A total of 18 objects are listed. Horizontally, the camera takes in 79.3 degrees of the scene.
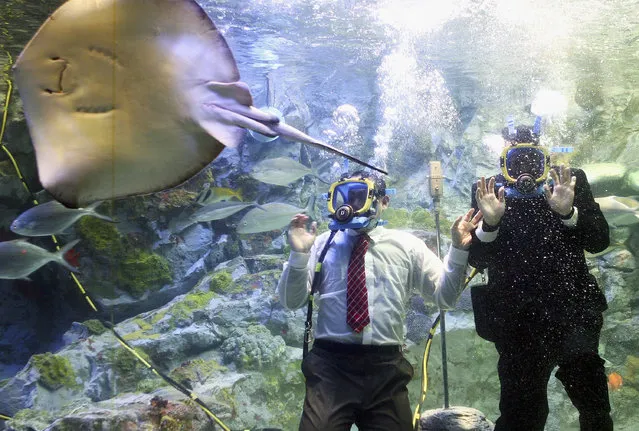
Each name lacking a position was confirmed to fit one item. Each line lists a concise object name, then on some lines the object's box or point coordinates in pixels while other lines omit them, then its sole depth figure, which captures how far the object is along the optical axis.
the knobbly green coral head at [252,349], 5.44
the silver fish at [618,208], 5.09
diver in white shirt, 2.57
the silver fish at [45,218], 4.06
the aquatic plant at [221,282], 6.28
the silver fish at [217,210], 4.88
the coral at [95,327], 6.03
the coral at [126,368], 5.35
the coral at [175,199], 6.40
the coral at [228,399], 4.46
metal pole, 3.45
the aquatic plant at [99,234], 6.20
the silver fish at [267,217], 4.90
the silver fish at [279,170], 5.68
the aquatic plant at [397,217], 7.41
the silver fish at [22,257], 4.22
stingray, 1.53
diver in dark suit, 2.62
